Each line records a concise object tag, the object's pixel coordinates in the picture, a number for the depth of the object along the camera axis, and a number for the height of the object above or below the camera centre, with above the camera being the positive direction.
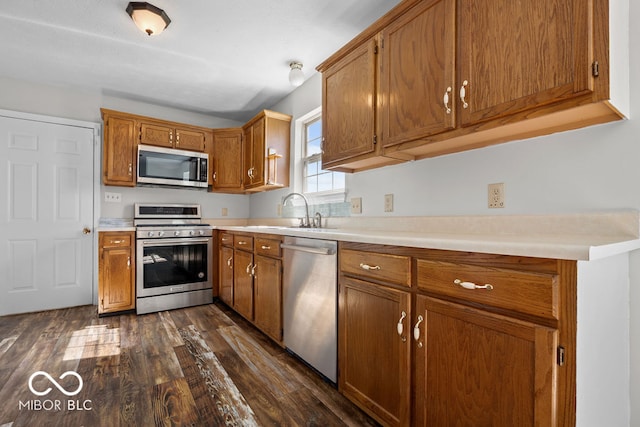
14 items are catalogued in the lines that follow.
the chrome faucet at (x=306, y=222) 2.79 -0.08
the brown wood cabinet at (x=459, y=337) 0.84 -0.43
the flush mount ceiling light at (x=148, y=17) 2.00 +1.32
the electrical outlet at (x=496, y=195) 1.50 +0.09
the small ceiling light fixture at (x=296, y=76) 2.76 +1.24
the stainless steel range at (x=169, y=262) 3.12 -0.52
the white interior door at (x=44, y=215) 3.12 -0.02
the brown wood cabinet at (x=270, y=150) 3.34 +0.71
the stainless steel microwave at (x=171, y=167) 3.41 +0.55
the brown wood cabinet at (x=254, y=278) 2.27 -0.56
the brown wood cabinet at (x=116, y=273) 2.99 -0.60
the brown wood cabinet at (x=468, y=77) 1.04 +0.60
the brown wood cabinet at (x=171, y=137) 3.50 +0.91
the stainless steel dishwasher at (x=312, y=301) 1.71 -0.54
